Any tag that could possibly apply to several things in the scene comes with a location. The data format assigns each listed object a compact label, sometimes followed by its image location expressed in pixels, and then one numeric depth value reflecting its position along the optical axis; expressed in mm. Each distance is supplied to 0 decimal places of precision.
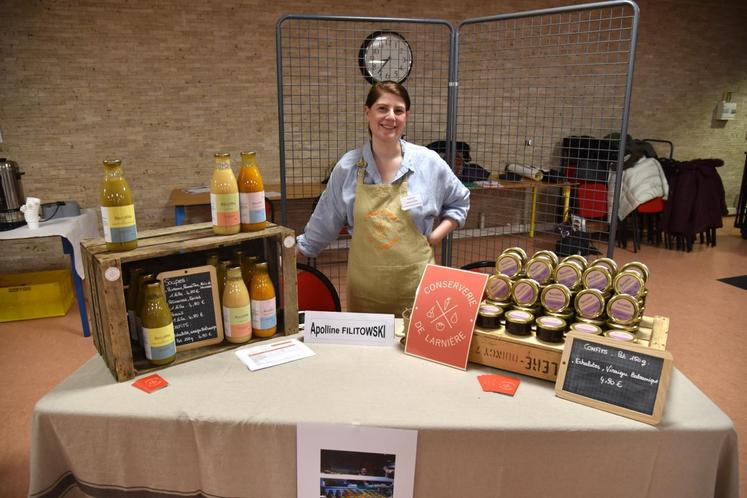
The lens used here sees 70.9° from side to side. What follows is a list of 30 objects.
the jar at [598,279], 1442
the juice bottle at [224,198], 1432
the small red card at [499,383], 1306
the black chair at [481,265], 2271
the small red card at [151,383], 1323
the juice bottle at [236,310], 1472
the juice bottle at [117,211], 1284
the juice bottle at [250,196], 1488
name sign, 1574
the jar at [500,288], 1490
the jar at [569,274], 1478
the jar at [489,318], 1408
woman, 1921
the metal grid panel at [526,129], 5727
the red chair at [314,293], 2176
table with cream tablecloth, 1174
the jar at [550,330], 1336
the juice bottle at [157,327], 1338
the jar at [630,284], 1409
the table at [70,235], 3344
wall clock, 5180
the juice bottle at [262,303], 1510
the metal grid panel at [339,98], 5168
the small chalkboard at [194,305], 1447
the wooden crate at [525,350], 1330
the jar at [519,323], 1371
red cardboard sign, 1413
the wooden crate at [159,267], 1304
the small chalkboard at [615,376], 1179
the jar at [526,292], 1462
